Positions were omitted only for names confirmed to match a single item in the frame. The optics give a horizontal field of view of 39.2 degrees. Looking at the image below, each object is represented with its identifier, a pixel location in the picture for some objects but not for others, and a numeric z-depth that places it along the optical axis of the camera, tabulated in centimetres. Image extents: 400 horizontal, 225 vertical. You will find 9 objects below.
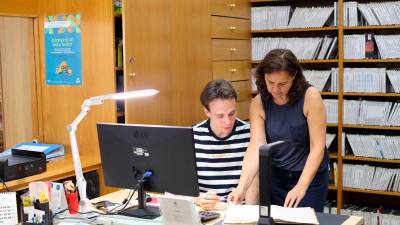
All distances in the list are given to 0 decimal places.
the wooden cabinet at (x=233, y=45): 449
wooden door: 352
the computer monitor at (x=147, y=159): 224
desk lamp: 245
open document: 214
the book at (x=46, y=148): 353
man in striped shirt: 274
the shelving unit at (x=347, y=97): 460
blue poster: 361
